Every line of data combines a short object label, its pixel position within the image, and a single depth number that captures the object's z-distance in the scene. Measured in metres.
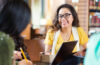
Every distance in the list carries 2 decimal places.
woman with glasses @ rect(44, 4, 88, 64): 2.08
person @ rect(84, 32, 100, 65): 0.78
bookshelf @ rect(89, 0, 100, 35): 4.06
